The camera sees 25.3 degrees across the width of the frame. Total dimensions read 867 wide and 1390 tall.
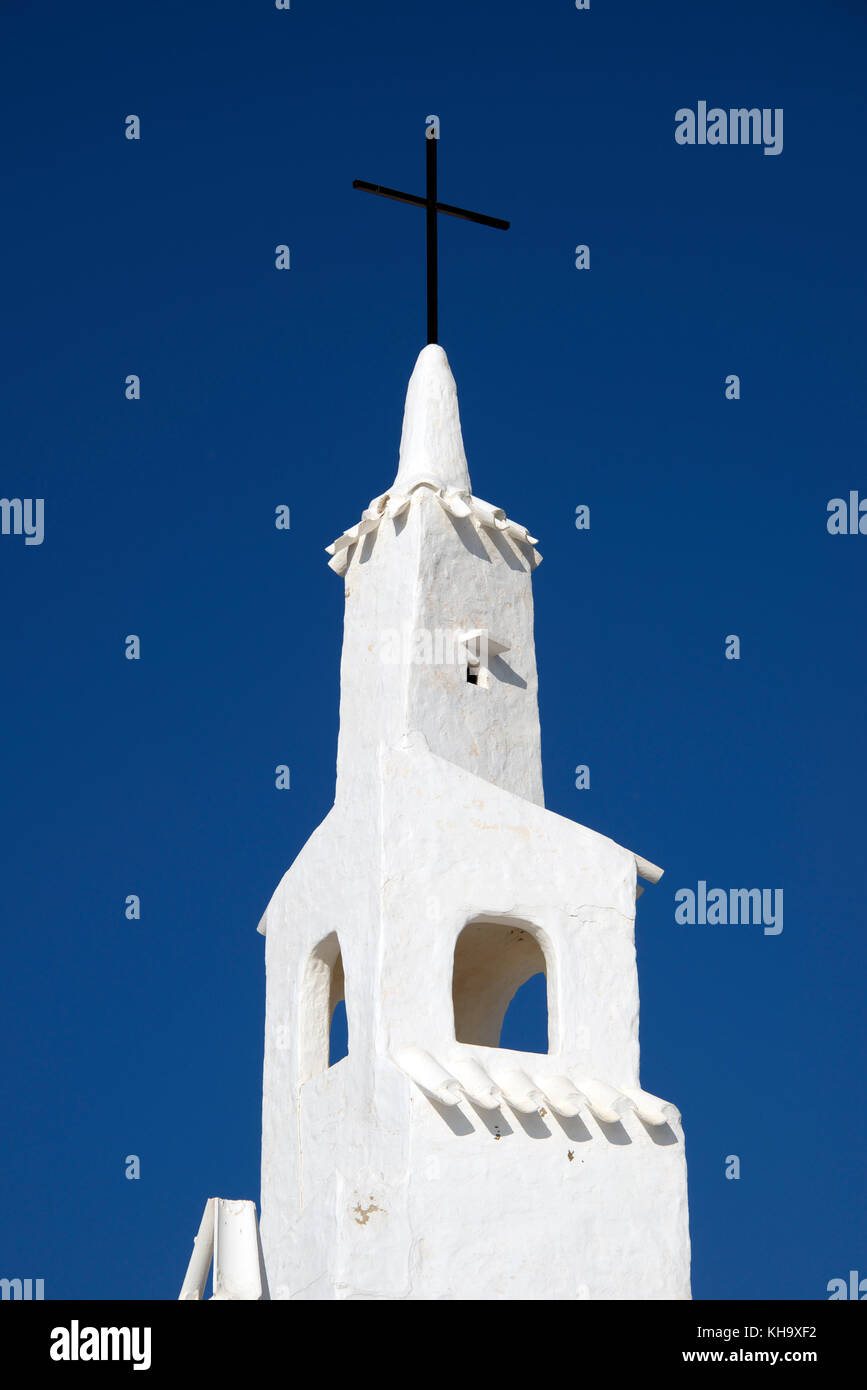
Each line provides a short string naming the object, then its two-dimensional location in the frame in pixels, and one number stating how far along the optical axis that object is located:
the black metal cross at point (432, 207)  26.11
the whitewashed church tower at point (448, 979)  20.33
